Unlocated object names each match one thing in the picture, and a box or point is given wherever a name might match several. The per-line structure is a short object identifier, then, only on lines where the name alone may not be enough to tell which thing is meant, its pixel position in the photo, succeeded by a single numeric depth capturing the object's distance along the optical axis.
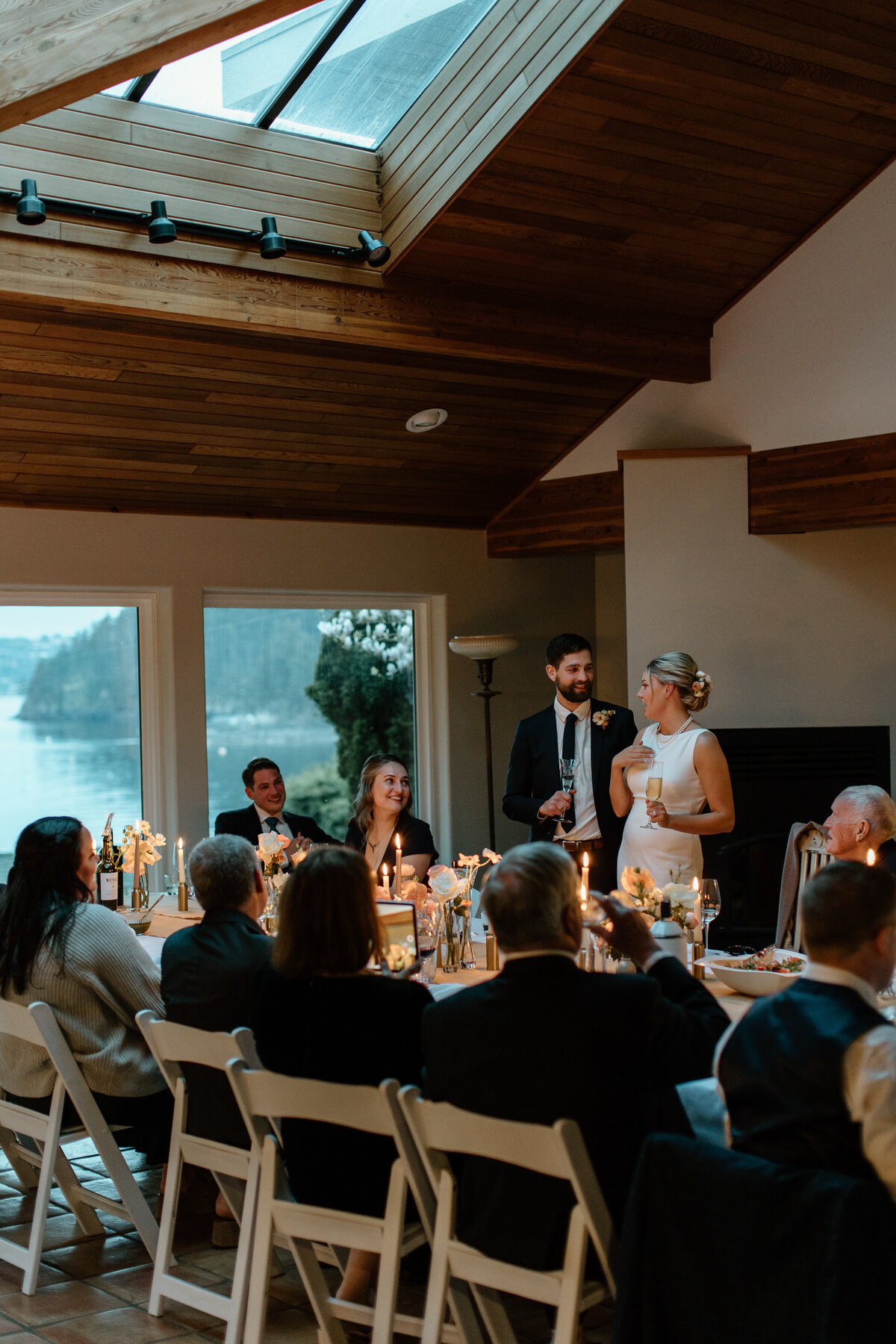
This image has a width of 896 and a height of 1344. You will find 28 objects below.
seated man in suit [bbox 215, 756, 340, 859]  5.36
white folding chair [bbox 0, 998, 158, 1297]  2.93
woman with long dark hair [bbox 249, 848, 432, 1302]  2.43
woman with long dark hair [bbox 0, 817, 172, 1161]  3.15
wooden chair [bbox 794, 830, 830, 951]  3.96
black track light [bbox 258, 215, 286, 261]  4.57
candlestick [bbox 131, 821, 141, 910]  4.48
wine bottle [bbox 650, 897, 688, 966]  3.03
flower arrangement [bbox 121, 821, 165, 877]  4.37
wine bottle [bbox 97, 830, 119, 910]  4.40
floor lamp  6.38
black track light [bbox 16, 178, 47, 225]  4.11
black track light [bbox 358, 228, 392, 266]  4.87
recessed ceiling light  5.94
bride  4.04
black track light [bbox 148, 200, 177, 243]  4.32
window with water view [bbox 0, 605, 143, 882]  5.83
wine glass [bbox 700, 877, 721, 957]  3.16
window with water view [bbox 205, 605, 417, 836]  6.39
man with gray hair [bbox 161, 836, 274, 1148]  2.86
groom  4.80
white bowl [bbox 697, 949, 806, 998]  2.92
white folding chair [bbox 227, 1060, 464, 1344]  2.27
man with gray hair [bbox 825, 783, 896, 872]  3.30
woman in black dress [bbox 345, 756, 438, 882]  4.55
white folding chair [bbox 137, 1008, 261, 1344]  2.60
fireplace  5.85
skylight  4.44
